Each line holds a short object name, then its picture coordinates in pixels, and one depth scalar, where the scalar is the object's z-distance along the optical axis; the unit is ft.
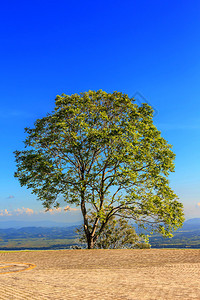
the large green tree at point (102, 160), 78.28
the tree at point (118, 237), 110.83
